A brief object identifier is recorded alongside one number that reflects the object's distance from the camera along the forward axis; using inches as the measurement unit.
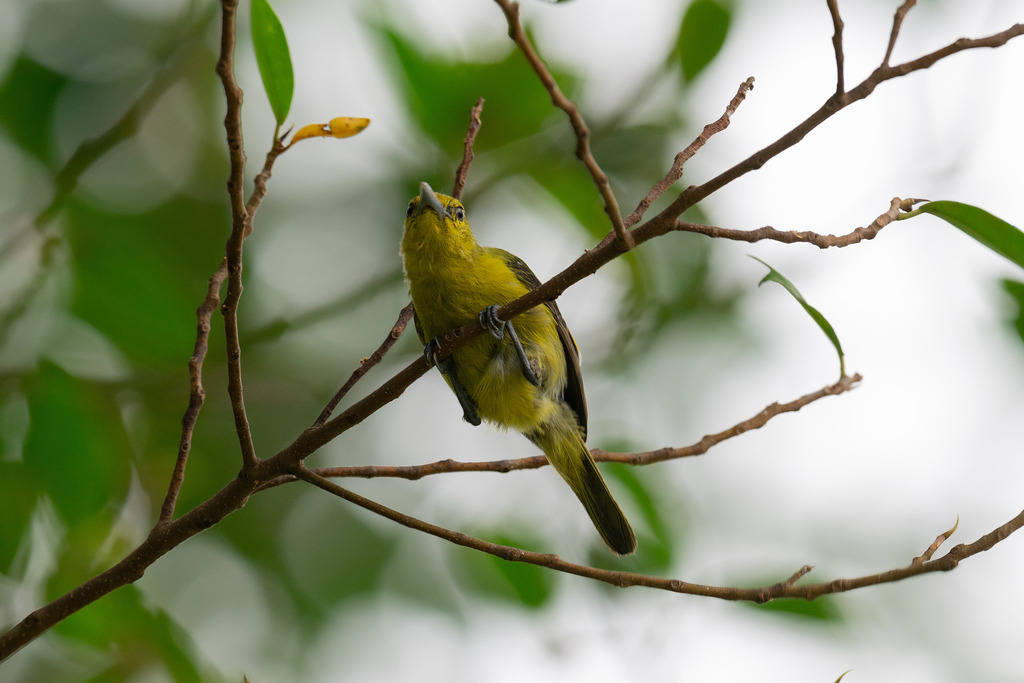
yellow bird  259.0
